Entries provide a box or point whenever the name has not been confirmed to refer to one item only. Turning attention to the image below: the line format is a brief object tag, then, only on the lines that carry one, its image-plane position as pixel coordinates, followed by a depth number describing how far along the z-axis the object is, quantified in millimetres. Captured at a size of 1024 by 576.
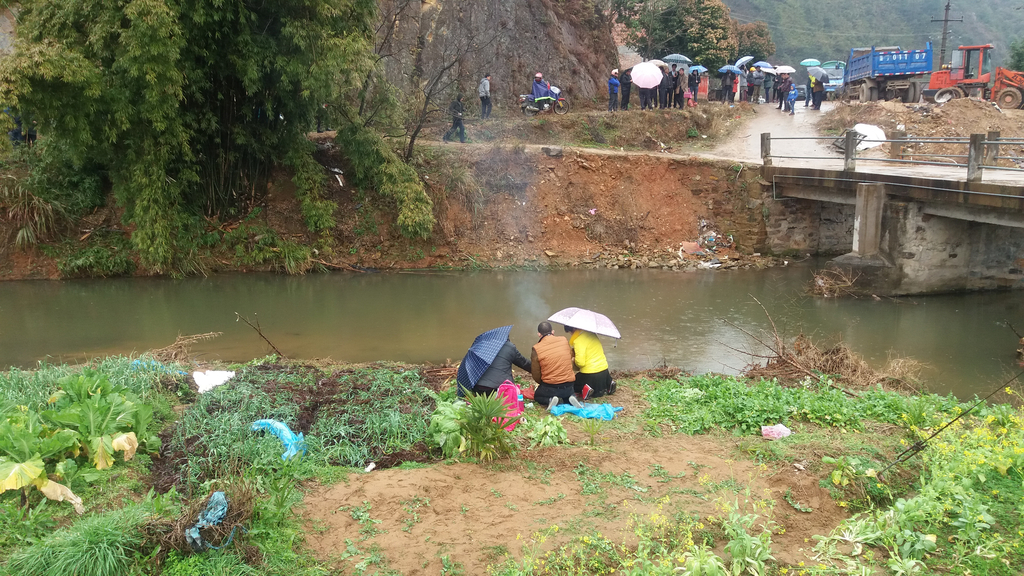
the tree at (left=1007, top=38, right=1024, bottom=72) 38600
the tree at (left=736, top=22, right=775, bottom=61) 38562
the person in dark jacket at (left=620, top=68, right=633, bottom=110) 24703
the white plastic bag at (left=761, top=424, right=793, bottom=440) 6863
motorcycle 24062
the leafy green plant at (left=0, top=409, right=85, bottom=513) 4809
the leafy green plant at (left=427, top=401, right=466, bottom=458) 6199
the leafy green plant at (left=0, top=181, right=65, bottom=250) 17594
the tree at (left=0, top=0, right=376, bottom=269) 14586
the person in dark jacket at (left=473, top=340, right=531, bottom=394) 7422
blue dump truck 26812
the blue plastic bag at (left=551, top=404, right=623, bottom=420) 7672
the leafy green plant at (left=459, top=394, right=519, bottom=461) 6016
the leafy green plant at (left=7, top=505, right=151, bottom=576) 4059
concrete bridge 15312
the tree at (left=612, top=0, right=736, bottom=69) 31938
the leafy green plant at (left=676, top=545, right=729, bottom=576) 4066
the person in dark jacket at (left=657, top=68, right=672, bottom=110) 24123
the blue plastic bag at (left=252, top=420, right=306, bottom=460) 5984
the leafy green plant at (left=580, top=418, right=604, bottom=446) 6789
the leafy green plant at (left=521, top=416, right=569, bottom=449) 6570
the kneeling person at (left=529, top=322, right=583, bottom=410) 7805
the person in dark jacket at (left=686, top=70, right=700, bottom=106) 26609
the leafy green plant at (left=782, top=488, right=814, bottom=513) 5070
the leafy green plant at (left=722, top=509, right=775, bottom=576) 4219
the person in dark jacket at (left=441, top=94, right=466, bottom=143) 21922
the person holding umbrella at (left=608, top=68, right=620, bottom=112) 24159
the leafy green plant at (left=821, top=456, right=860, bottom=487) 5293
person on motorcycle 24031
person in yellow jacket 8219
